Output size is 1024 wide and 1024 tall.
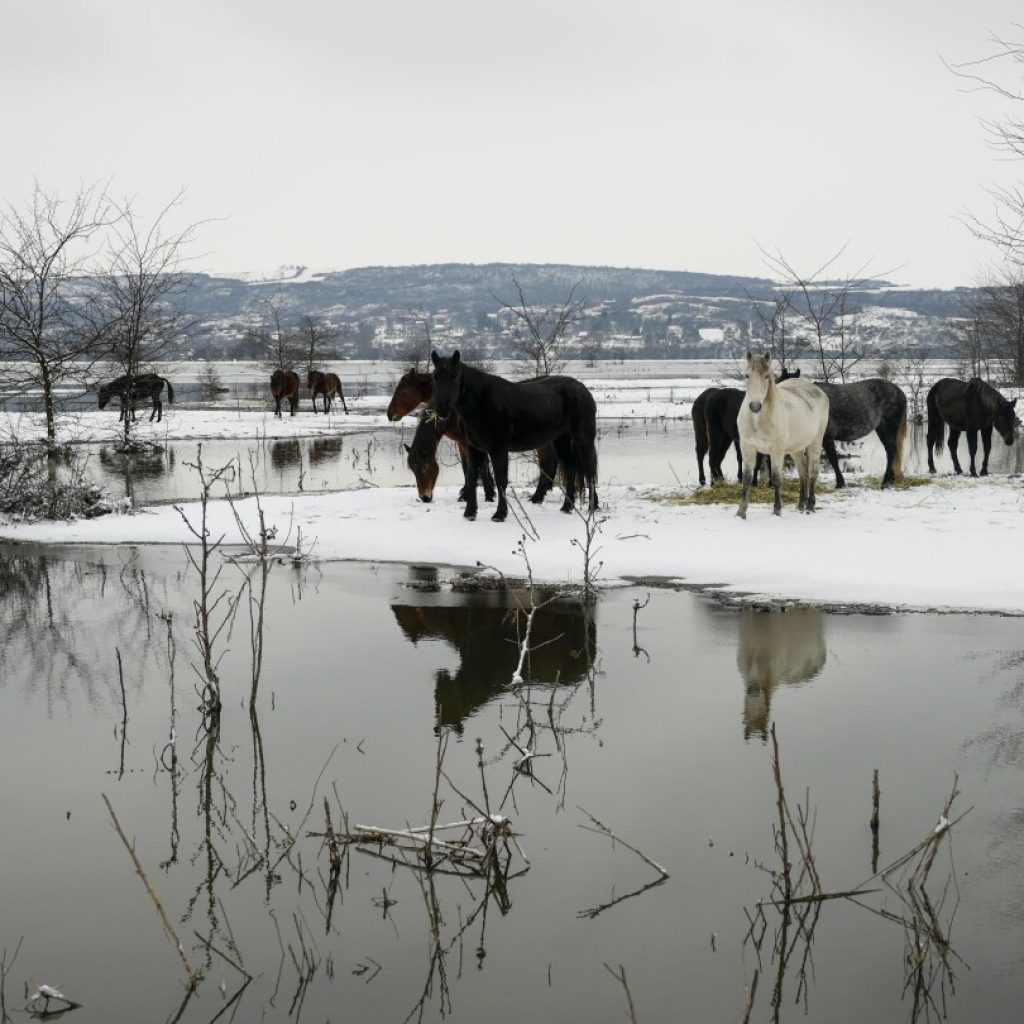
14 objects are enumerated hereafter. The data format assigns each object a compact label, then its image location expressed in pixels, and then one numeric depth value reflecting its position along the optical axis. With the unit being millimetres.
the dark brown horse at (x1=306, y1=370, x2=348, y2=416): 37438
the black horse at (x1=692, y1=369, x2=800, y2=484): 14086
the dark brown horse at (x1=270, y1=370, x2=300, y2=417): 35156
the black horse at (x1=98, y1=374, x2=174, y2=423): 24406
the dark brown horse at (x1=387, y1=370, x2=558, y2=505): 12984
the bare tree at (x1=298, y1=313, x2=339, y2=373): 43562
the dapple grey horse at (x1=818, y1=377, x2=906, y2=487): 14281
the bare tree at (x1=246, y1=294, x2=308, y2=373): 44247
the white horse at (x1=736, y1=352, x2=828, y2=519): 11086
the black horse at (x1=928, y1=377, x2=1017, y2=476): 16281
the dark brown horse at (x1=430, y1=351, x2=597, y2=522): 11188
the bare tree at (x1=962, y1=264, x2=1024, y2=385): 40812
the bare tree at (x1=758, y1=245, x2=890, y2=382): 18942
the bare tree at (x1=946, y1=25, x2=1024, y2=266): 11133
